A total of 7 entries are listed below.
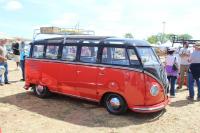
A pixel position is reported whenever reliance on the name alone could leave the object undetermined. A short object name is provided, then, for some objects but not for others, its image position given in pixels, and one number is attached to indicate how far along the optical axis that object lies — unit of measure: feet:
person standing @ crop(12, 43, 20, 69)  32.75
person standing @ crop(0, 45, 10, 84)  25.00
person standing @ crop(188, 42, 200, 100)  20.72
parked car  15.42
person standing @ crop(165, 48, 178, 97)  20.65
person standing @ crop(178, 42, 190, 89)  24.88
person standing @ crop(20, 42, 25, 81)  27.40
